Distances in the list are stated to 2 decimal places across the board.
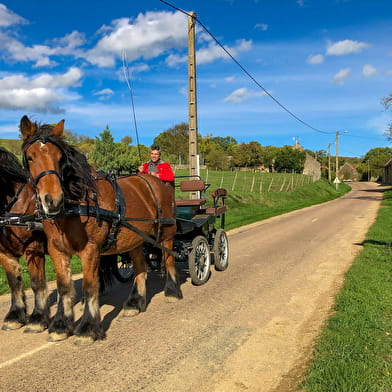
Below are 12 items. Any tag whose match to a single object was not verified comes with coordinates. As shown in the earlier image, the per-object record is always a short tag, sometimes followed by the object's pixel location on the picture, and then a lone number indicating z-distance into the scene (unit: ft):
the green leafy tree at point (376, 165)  338.13
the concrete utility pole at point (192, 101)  40.01
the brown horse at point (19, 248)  15.16
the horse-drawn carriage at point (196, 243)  21.59
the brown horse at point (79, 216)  12.17
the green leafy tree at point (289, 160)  352.69
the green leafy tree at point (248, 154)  340.39
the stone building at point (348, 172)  398.01
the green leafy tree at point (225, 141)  471.21
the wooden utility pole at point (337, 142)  189.58
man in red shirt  21.63
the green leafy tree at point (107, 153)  191.42
